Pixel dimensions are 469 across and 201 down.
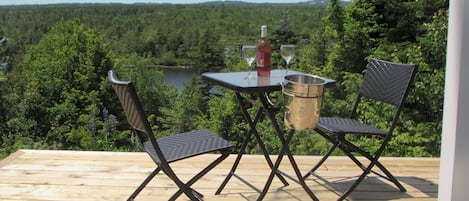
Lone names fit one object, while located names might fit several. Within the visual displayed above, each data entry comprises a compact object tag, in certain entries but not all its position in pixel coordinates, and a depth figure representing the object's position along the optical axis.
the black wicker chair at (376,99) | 2.41
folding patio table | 2.15
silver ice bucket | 1.99
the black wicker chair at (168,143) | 1.95
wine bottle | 2.39
